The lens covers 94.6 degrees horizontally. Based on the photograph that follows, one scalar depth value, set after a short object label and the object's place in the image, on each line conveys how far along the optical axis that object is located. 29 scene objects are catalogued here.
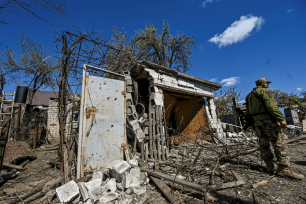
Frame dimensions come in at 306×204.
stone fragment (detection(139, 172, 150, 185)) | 2.82
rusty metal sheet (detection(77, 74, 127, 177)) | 3.35
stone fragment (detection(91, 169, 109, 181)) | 2.80
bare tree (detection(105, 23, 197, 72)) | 13.60
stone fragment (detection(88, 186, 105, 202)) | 2.38
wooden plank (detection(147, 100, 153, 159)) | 4.26
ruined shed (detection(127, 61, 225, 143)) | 5.17
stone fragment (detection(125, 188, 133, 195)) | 2.53
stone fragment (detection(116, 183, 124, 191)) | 2.61
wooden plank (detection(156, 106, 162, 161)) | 4.27
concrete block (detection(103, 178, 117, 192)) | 2.54
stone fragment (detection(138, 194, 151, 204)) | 2.30
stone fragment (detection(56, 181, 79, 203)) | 2.26
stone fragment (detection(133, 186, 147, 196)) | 2.54
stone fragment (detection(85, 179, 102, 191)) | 2.52
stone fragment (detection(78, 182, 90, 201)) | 2.35
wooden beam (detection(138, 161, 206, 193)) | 2.16
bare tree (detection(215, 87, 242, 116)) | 12.94
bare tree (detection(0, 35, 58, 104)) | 11.49
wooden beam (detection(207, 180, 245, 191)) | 2.07
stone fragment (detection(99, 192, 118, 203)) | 2.36
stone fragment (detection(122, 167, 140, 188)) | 2.63
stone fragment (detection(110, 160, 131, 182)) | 2.75
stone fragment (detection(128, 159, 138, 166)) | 3.30
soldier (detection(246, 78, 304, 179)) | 2.77
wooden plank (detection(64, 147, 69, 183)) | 2.93
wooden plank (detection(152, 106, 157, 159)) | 4.24
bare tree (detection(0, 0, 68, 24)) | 2.72
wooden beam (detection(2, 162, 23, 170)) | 3.77
